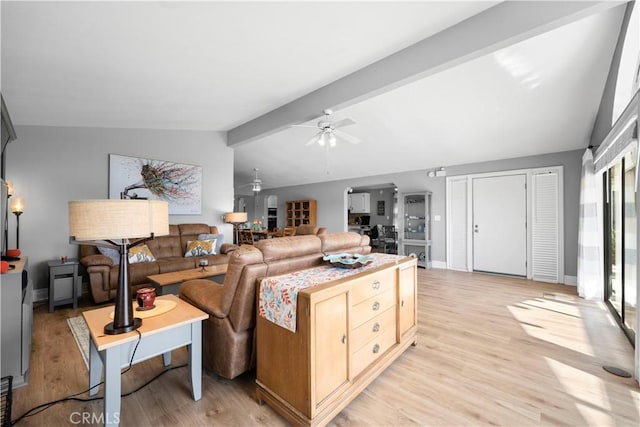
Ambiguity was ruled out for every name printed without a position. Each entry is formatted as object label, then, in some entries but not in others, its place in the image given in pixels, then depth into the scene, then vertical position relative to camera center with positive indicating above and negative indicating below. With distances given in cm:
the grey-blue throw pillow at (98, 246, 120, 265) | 383 -54
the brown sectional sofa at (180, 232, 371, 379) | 181 -61
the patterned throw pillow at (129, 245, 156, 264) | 395 -58
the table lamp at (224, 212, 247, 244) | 555 -8
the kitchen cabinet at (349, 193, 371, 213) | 979 +37
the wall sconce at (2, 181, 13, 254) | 340 +33
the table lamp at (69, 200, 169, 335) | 131 -6
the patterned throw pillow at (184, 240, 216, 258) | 463 -56
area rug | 239 -118
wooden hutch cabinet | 869 +4
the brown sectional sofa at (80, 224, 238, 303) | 351 -69
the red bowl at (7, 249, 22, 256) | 244 -33
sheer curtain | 375 -34
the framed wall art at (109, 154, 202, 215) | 446 +58
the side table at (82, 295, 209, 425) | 137 -71
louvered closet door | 476 -28
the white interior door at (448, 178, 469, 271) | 575 -24
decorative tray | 209 -36
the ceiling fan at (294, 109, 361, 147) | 360 +109
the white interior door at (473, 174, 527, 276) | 511 -23
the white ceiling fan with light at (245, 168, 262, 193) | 751 +78
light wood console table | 149 -82
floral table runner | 155 -45
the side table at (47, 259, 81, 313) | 343 -79
